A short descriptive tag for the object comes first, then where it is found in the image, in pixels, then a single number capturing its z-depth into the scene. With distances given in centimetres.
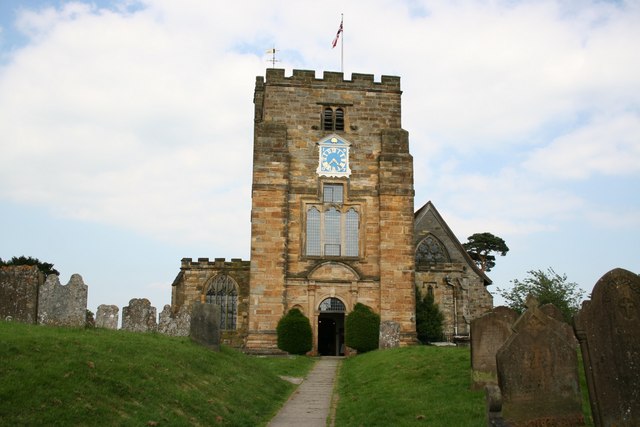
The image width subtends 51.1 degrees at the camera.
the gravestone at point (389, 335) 2905
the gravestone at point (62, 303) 1780
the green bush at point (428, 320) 3859
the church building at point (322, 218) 3416
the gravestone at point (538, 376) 1062
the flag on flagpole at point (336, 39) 3901
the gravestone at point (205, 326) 1884
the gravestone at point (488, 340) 1460
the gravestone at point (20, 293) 1745
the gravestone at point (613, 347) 919
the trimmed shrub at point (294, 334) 3284
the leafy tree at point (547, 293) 3678
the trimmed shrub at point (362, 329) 3297
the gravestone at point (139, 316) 2169
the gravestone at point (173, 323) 2305
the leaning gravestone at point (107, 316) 2083
